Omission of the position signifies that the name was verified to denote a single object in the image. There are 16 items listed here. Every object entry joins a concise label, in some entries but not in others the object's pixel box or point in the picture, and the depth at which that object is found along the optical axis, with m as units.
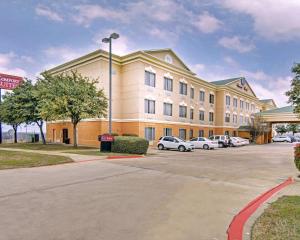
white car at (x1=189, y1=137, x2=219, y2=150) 33.44
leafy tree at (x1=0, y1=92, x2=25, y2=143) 29.91
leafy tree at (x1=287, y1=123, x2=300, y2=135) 102.59
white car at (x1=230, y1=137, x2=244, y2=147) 41.21
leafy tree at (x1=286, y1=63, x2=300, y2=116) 17.16
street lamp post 20.05
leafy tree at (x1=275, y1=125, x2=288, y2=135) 102.55
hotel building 31.94
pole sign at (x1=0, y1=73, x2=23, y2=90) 30.86
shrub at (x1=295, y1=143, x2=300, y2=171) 11.42
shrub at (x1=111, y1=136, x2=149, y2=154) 21.75
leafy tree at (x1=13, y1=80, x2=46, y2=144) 28.92
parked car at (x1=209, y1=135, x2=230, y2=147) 39.28
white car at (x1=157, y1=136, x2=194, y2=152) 28.20
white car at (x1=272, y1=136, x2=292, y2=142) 68.12
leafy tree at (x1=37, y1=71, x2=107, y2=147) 23.89
